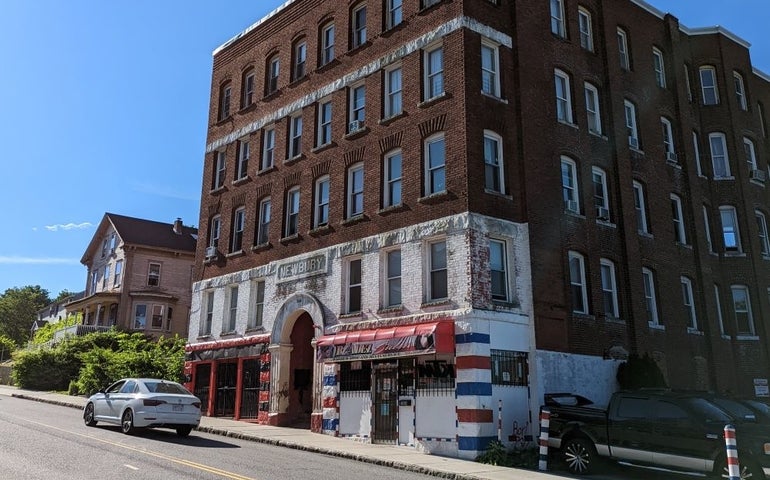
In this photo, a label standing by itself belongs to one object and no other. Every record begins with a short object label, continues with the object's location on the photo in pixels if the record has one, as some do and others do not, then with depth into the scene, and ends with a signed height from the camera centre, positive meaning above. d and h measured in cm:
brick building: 1762 +625
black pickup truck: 1132 -70
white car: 1625 -28
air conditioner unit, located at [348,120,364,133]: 2178 +922
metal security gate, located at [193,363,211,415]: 2584 +50
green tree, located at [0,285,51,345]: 7944 +1027
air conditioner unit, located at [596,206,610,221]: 2138 +614
